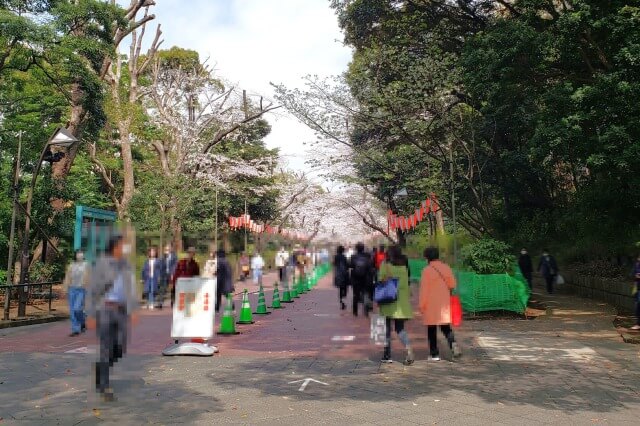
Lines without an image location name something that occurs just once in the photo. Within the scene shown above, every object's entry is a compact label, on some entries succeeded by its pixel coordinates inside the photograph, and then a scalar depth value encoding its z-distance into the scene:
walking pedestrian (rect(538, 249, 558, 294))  19.45
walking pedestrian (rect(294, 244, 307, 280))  23.42
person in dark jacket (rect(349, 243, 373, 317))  13.98
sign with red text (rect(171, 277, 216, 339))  8.77
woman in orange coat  8.03
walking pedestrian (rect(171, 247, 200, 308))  11.73
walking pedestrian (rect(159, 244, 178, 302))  12.24
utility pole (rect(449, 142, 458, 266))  15.89
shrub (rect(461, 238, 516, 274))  14.05
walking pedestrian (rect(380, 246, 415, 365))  7.98
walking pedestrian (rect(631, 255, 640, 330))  10.49
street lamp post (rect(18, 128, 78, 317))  13.81
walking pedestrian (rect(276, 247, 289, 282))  24.35
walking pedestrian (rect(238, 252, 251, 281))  31.27
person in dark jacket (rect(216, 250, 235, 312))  13.30
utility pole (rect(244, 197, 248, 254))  38.31
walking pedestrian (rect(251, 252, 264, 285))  26.68
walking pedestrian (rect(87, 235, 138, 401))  5.54
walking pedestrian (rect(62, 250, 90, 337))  11.35
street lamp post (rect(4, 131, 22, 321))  13.24
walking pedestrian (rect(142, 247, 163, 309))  11.98
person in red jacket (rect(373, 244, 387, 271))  17.64
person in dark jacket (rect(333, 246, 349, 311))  15.87
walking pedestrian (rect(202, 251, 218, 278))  14.23
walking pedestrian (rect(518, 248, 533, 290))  18.81
